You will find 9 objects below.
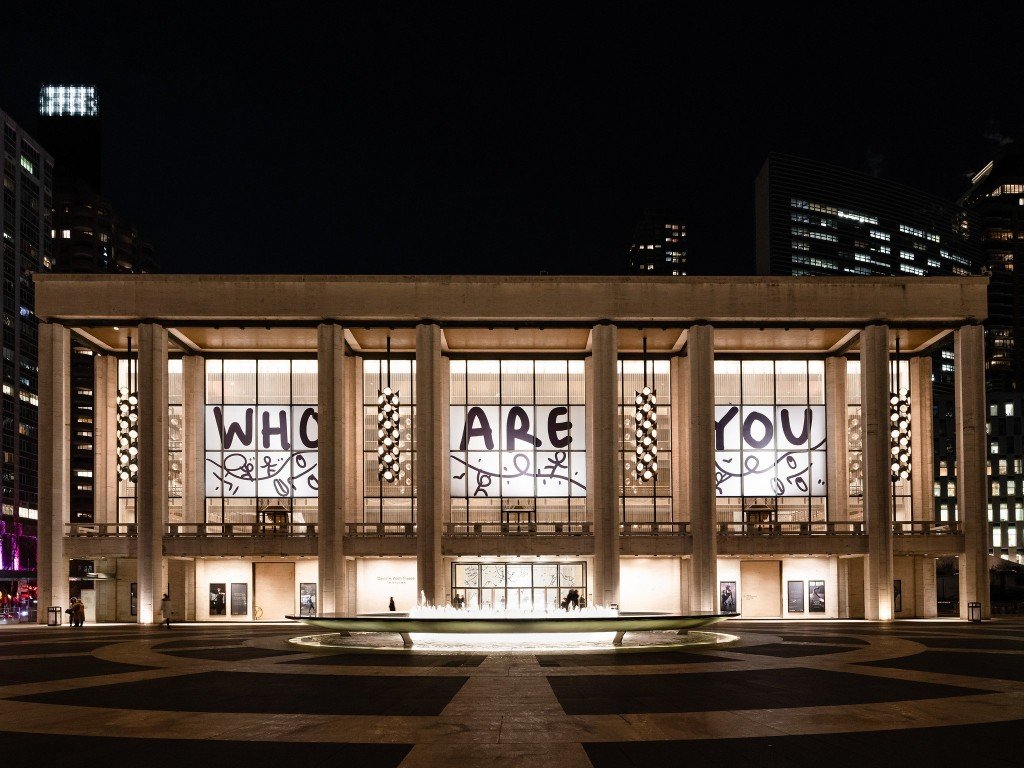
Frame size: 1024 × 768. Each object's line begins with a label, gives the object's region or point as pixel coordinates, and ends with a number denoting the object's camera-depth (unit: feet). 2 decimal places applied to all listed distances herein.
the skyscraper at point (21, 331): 511.81
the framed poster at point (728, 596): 189.98
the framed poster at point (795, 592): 189.78
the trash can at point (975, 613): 169.58
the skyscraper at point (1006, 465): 540.93
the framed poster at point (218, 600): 186.80
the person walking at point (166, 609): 161.26
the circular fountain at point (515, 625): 103.35
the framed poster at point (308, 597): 186.70
